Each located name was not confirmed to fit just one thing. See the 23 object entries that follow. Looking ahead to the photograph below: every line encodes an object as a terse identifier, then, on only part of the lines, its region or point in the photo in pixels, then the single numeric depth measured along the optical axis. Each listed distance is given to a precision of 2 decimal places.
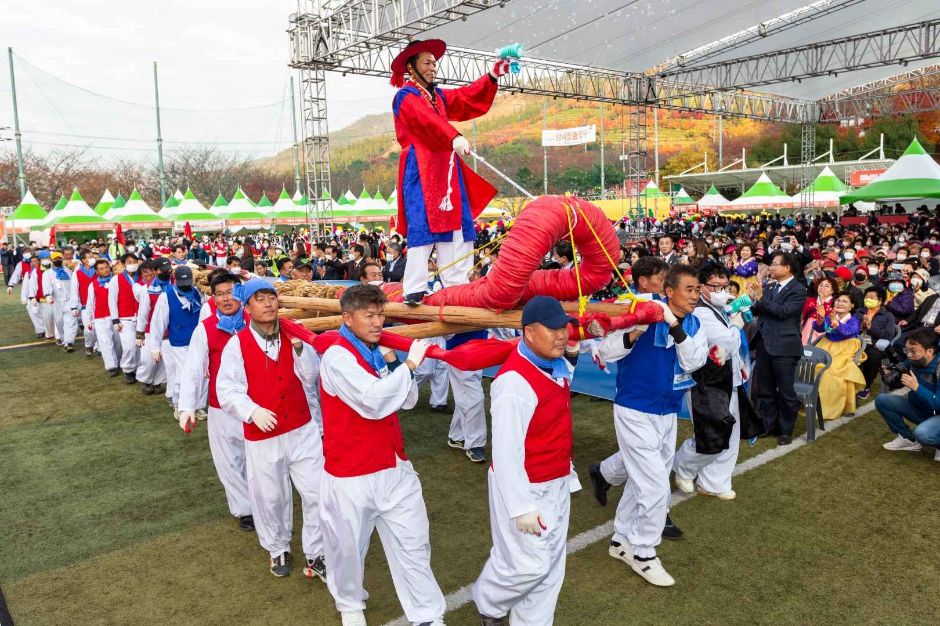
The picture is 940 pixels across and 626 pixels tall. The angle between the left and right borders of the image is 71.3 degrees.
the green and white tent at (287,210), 29.16
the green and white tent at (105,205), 27.73
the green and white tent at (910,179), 15.25
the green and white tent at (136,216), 24.84
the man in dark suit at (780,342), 5.79
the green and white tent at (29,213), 25.75
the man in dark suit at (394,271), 9.16
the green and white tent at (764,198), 27.20
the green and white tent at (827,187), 23.80
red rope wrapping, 3.41
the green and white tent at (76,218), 24.58
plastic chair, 5.98
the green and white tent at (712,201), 32.50
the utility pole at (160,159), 32.84
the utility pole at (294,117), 29.06
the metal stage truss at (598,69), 13.09
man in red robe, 4.06
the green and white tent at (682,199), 36.87
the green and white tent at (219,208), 27.20
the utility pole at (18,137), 30.91
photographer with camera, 5.30
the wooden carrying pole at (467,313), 3.52
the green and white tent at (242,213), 27.27
